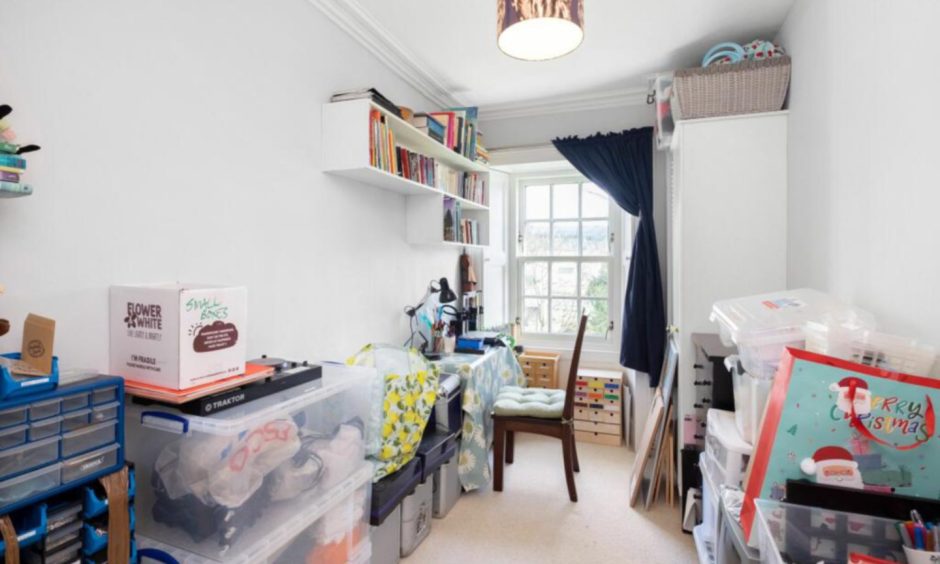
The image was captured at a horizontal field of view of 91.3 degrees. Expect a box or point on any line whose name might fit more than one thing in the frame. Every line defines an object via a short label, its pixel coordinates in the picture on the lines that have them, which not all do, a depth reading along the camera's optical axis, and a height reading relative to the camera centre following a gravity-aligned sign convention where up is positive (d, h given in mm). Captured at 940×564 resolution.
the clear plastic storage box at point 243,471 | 1256 -592
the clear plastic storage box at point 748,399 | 1411 -397
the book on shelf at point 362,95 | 2168 +854
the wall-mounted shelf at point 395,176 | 2141 +559
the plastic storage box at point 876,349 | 1147 -187
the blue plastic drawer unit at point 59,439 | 922 -357
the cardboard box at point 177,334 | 1233 -167
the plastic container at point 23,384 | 894 -225
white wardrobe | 2295 +310
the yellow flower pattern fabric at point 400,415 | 1894 -597
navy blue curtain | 3259 +228
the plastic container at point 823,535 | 925 -539
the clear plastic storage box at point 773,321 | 1396 -143
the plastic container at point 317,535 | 1276 -820
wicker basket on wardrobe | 2287 +962
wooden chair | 2602 -873
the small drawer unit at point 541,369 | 3834 -787
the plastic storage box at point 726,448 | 1481 -582
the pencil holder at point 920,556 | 835 -518
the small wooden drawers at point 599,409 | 3441 -1008
